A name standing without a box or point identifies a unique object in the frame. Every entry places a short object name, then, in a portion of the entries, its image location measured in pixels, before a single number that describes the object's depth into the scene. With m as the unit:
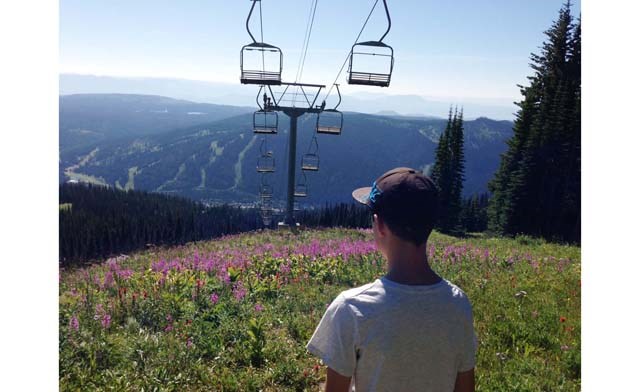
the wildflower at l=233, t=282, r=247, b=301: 8.91
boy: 2.22
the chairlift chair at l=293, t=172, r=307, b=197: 23.72
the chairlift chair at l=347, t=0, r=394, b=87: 10.94
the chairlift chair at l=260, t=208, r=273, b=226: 24.00
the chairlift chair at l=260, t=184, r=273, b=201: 22.58
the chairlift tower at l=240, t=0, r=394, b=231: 11.66
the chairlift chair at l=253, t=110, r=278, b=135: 19.56
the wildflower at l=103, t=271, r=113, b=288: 10.45
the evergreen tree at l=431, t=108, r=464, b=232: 62.66
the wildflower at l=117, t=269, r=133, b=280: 11.25
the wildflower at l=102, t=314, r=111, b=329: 7.06
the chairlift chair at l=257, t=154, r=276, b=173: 21.61
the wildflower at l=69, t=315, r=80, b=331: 6.59
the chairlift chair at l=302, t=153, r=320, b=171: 21.56
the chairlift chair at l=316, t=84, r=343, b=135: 19.38
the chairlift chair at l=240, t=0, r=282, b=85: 15.84
